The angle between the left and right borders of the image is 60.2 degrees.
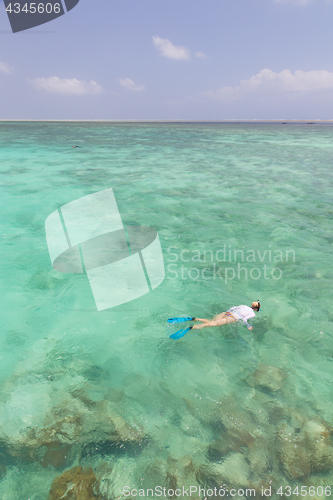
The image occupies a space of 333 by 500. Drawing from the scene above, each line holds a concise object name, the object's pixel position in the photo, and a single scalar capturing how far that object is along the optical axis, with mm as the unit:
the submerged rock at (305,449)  4000
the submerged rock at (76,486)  3674
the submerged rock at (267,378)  5277
